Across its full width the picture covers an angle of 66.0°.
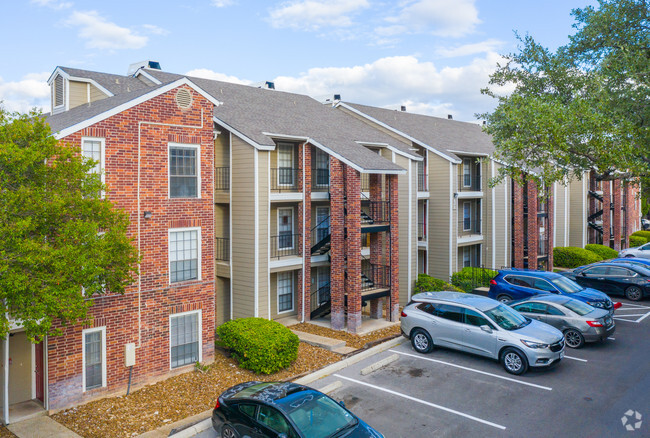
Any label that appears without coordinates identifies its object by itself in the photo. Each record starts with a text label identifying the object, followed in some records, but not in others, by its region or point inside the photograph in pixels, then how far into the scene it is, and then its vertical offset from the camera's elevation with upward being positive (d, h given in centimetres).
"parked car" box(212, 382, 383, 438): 923 -382
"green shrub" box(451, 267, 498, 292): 2616 -334
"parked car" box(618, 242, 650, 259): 3553 -279
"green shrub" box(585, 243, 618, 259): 3731 -272
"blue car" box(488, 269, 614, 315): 1972 -312
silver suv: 1420 -350
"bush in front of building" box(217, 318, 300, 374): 1513 -394
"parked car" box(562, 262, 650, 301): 2386 -317
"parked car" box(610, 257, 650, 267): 2745 -266
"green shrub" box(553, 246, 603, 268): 3453 -294
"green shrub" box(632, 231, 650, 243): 4755 -198
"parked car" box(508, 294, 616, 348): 1655 -348
